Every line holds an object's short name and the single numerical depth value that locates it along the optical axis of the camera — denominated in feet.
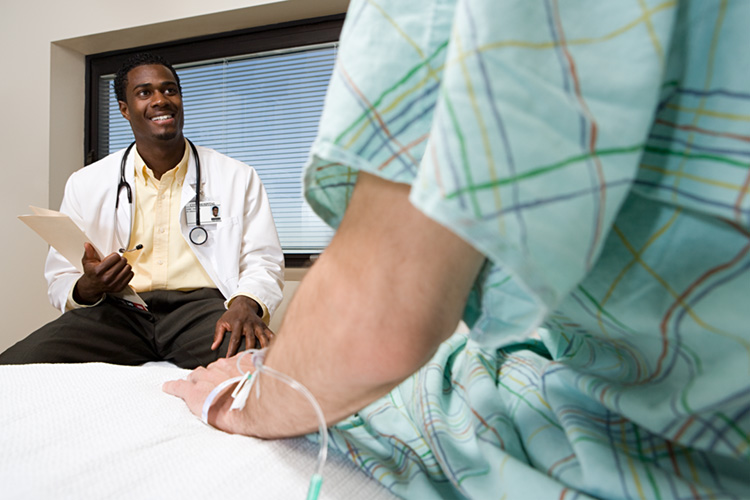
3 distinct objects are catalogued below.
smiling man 6.27
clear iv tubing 1.47
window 9.82
